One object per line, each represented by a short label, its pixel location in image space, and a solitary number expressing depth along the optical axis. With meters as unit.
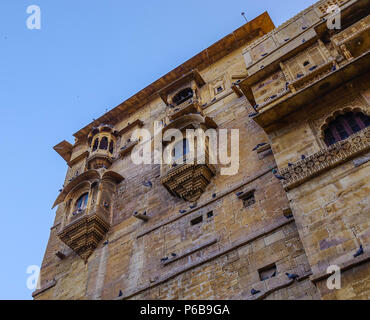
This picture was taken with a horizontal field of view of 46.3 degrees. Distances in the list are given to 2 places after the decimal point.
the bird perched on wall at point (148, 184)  13.92
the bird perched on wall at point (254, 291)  8.56
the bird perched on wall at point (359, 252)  6.41
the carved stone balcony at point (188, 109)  14.89
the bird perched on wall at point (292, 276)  8.24
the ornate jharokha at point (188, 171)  12.01
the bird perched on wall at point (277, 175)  8.50
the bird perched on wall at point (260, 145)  11.64
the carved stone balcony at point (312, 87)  8.98
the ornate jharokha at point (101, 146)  16.52
